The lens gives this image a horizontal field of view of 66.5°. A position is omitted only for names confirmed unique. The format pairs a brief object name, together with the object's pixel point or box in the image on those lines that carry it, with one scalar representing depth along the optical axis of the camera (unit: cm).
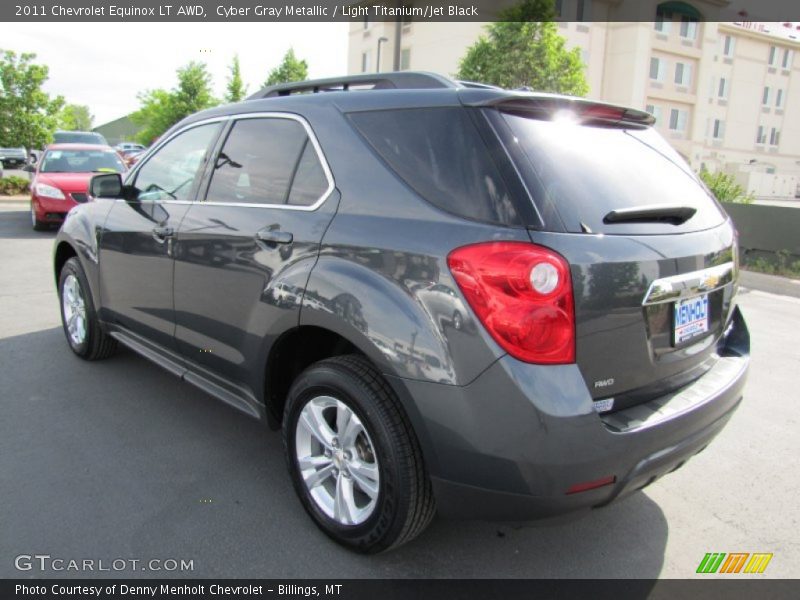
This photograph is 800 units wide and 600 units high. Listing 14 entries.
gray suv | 198
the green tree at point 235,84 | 3278
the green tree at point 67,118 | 2008
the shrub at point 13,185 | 1648
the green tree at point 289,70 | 3309
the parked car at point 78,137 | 1866
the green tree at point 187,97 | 2979
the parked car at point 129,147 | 4045
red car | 1099
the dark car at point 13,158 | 3023
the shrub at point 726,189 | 1120
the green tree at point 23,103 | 1769
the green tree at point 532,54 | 2153
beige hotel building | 3712
